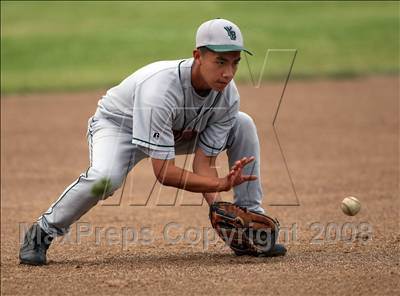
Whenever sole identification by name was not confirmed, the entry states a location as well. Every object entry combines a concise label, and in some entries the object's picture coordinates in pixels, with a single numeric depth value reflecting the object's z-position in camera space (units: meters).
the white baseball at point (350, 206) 13.48
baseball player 11.08
